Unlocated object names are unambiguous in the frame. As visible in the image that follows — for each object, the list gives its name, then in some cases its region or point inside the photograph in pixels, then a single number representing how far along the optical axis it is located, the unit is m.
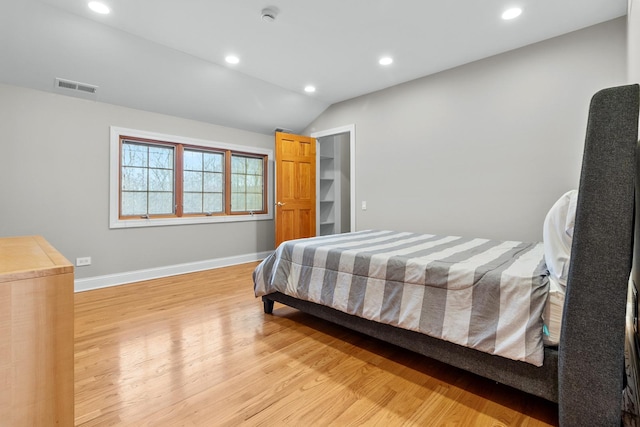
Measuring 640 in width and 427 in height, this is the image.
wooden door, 4.71
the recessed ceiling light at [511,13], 2.51
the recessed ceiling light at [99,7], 2.43
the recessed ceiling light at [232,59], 3.37
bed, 1.07
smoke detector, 2.49
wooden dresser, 0.80
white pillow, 1.37
